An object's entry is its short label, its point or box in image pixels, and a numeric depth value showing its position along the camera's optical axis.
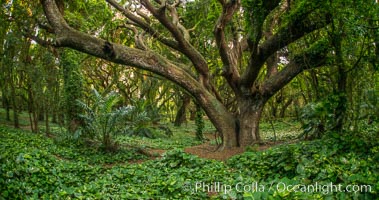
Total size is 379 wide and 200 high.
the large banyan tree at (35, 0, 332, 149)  7.38
